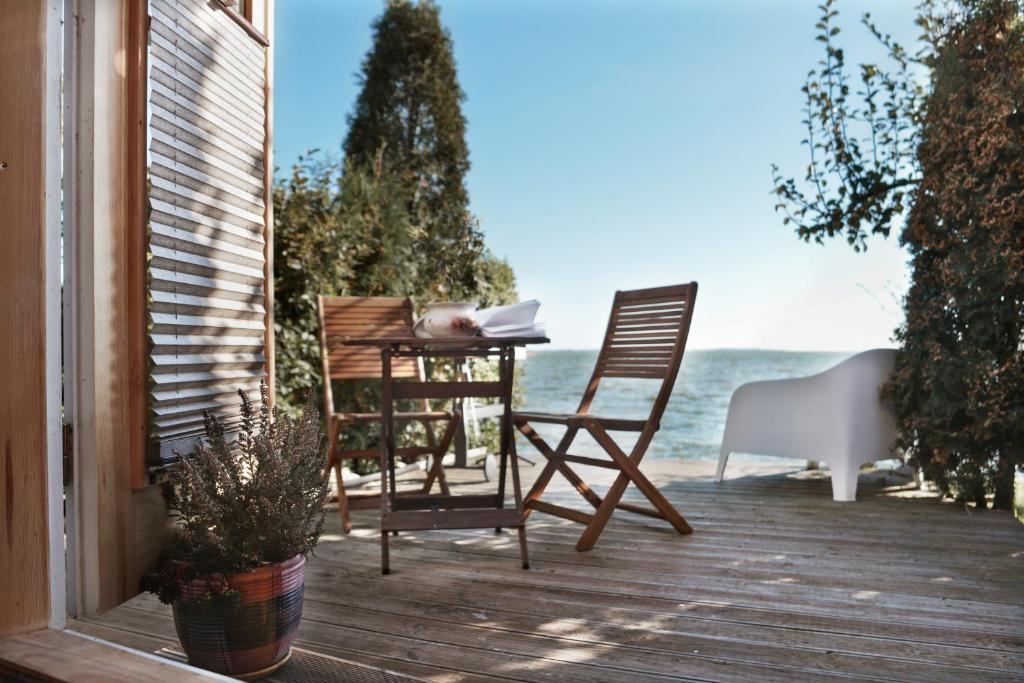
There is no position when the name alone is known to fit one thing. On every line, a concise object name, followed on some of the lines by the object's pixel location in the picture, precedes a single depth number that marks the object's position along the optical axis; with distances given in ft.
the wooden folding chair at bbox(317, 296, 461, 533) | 11.04
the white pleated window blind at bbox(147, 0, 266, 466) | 6.54
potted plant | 5.24
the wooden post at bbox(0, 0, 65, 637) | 4.85
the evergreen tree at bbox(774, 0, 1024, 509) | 10.52
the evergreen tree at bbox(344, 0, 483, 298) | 33.01
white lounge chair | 12.30
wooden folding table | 8.63
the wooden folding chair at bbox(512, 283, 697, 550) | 9.49
